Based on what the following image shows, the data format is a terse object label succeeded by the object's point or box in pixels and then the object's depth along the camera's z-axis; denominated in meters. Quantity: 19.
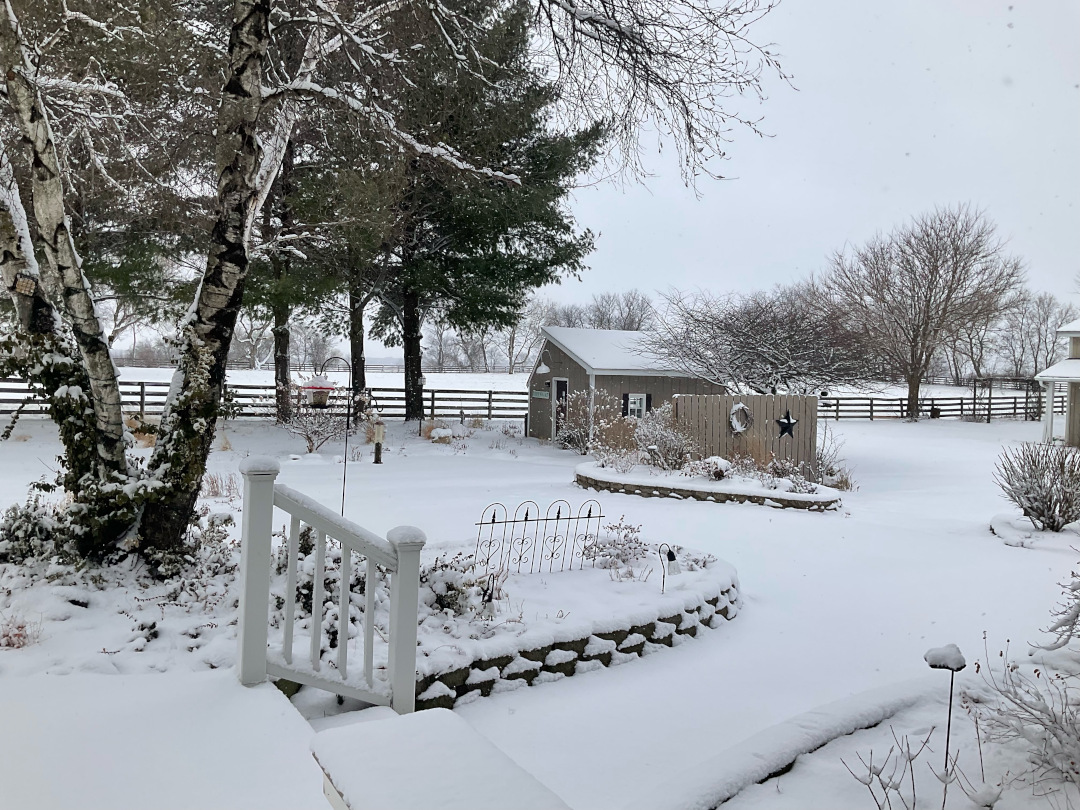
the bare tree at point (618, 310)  58.28
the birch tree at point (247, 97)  4.55
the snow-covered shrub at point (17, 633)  3.56
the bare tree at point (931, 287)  28.66
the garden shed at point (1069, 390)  19.00
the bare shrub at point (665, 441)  11.66
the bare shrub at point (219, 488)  8.35
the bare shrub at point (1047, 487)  8.11
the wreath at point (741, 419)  11.87
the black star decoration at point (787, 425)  11.95
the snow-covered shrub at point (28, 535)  4.58
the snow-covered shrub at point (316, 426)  14.49
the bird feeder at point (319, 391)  14.05
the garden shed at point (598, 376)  16.88
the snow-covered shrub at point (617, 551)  6.17
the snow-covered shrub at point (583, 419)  15.63
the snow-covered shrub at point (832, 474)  12.37
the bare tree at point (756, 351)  17.75
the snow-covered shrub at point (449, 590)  4.64
